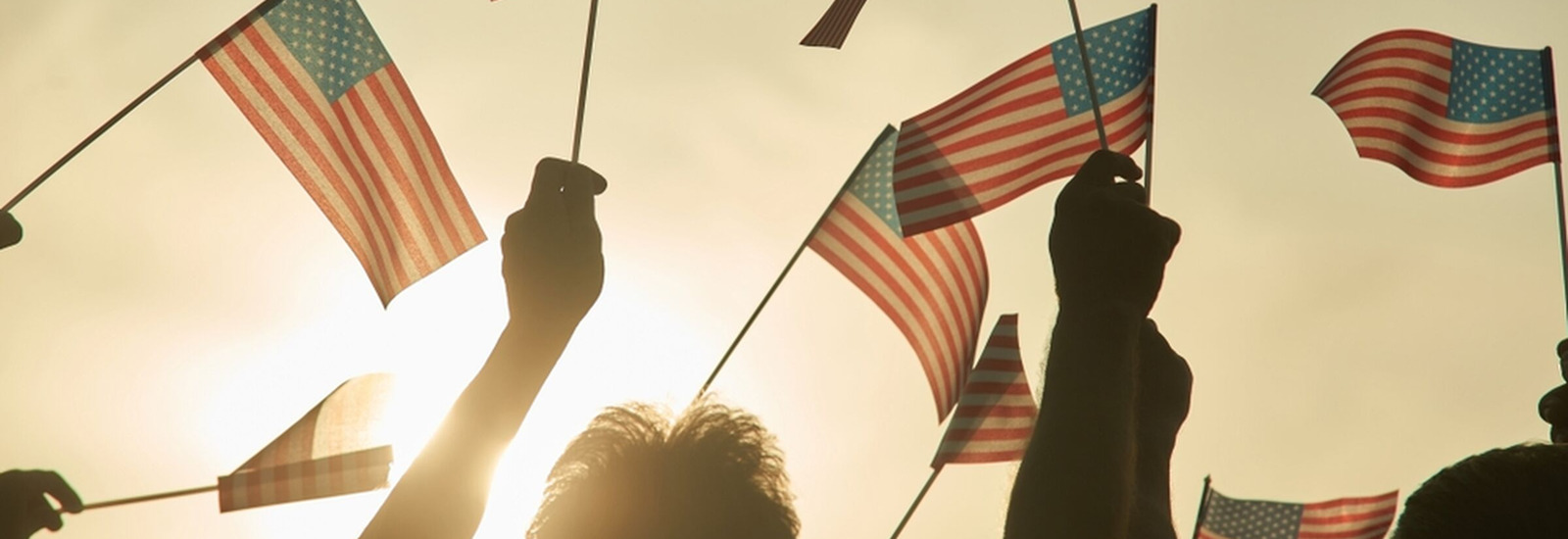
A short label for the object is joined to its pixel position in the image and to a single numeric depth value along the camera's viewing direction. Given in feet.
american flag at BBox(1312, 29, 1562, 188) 27.12
